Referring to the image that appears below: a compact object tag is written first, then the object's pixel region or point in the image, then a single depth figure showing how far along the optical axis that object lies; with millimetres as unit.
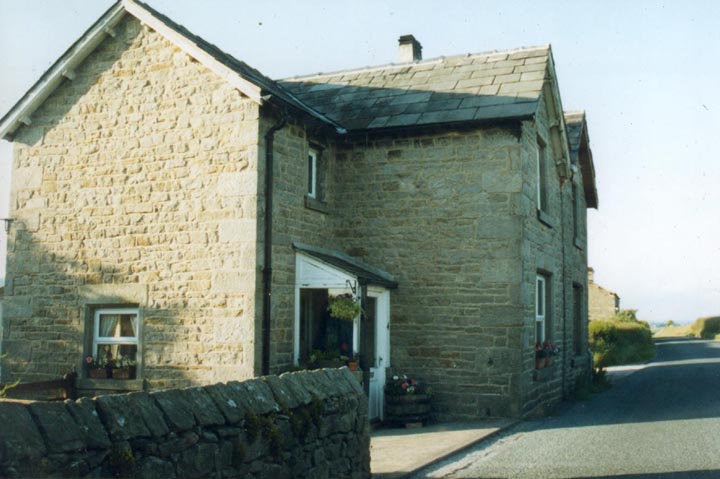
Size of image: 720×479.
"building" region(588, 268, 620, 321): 45562
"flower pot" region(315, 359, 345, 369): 11367
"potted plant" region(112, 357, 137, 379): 11867
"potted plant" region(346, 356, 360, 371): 11352
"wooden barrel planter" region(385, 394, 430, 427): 12047
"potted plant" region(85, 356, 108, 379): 11984
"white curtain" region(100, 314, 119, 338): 12359
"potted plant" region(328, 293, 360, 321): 11414
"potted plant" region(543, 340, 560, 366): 14461
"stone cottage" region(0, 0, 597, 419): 11516
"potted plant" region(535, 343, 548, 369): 13828
